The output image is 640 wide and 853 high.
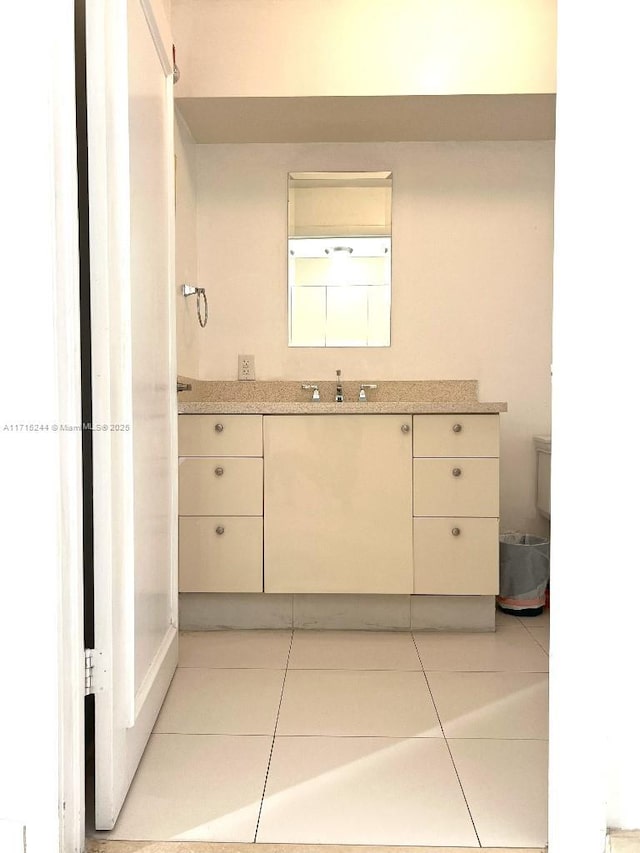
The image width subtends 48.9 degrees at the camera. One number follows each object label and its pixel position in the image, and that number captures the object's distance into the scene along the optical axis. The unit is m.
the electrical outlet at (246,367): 3.28
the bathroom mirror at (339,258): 3.26
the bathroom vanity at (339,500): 2.68
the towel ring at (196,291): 2.78
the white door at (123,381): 1.42
